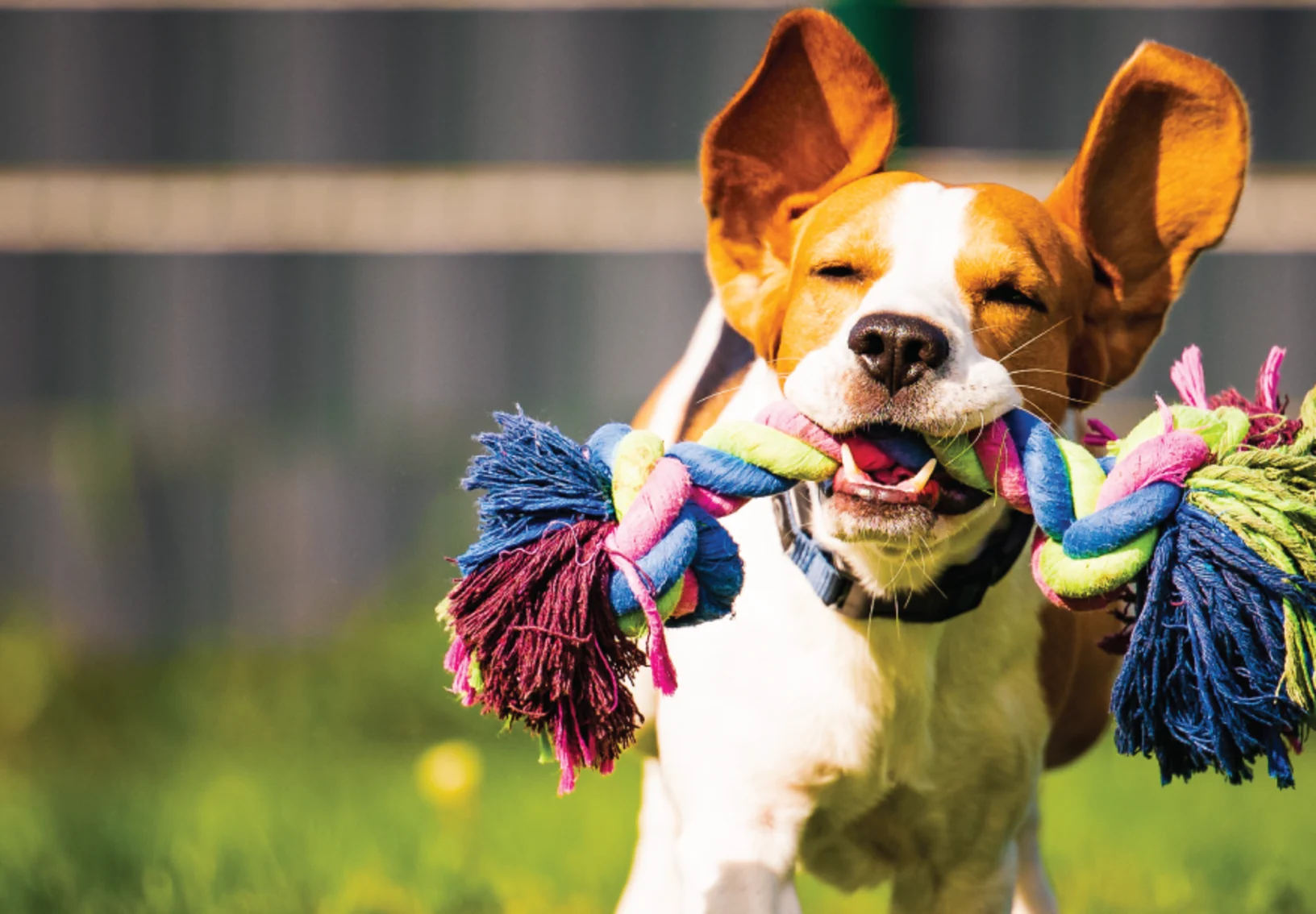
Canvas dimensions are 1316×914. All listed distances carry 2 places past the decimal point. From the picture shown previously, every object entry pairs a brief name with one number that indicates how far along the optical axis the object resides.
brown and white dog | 4.54
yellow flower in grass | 7.25
